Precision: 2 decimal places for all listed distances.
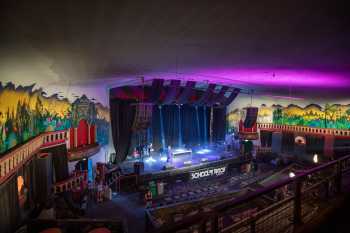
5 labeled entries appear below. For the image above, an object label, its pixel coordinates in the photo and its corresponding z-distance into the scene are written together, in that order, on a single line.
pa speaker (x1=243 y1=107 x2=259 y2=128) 10.54
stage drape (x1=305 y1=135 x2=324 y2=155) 11.15
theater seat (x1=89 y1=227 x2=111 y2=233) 4.06
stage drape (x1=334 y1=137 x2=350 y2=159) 10.16
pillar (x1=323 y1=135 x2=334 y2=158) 10.73
